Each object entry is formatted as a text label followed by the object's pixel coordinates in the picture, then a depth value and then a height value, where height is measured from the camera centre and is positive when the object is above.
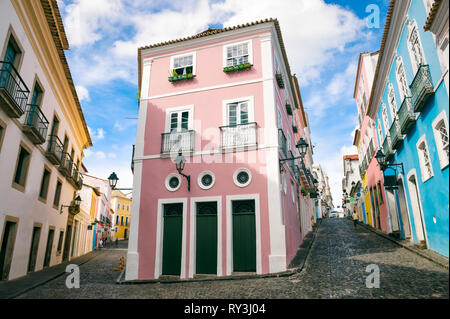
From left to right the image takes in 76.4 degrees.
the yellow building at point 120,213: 61.19 +3.62
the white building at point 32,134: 9.48 +3.78
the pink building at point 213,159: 9.94 +2.61
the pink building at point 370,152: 17.17 +5.11
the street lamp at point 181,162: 10.01 +2.37
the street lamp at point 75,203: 17.64 +1.90
